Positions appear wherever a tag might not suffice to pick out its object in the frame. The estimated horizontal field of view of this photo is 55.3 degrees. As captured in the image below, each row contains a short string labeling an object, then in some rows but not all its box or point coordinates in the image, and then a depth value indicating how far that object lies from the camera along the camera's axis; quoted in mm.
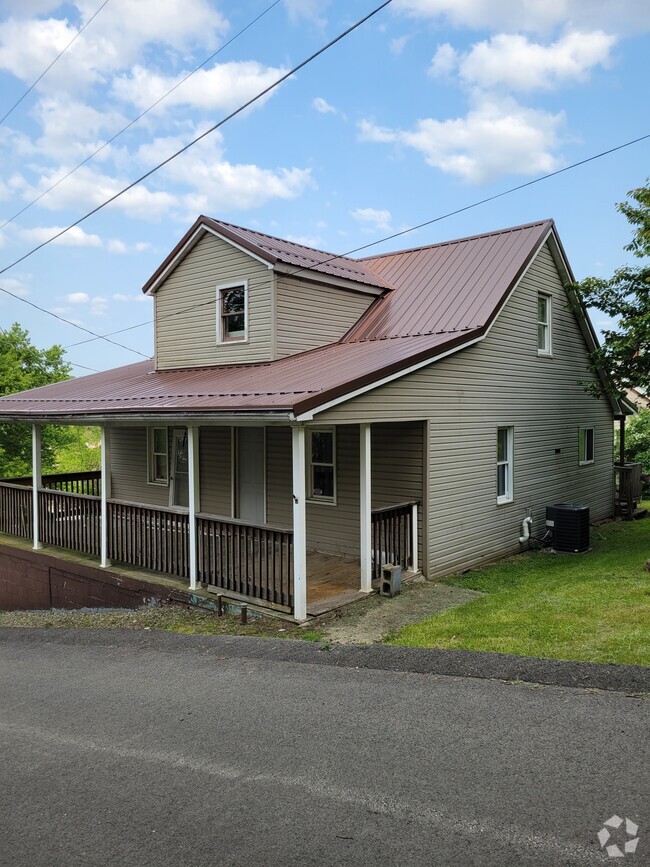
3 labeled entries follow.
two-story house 9078
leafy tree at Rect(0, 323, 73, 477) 30703
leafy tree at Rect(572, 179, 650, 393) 12797
